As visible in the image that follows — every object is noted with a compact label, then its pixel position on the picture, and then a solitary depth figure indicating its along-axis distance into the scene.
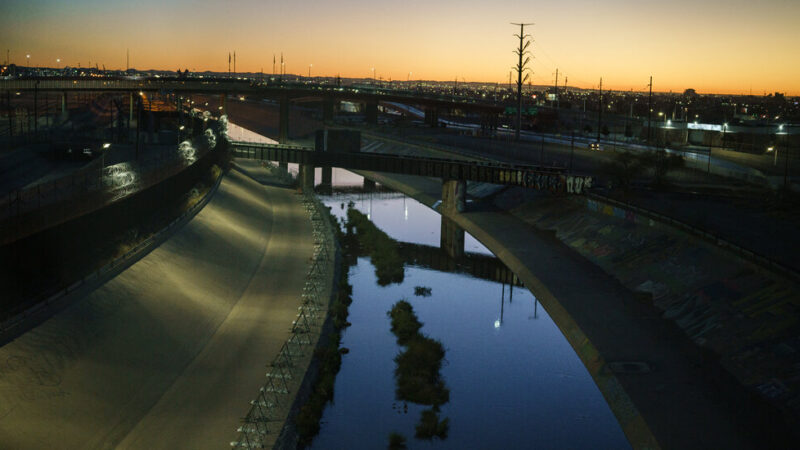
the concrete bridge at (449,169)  67.50
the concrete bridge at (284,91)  129.50
